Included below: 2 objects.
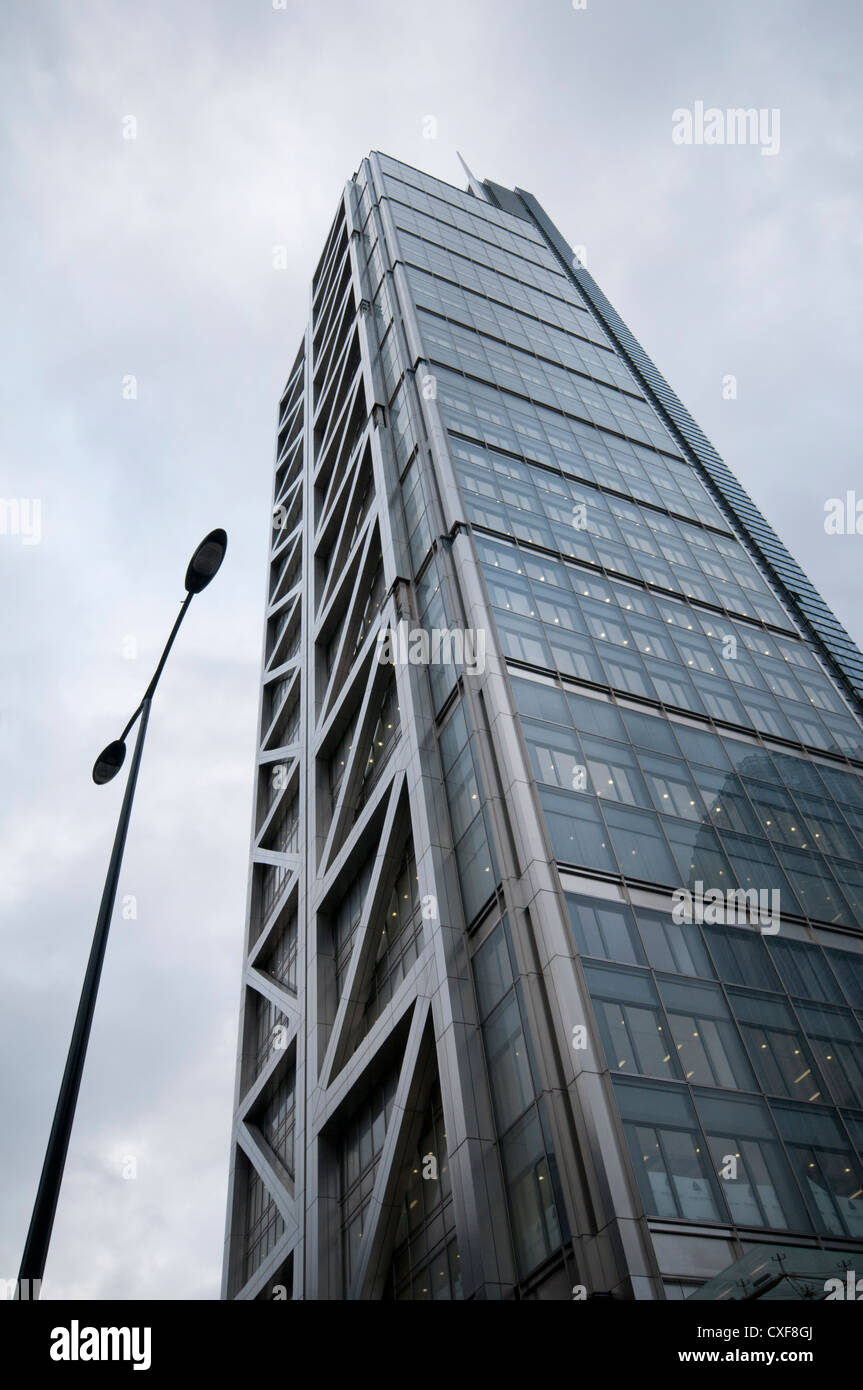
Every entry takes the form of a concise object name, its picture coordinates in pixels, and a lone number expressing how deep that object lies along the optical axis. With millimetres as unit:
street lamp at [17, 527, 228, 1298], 7918
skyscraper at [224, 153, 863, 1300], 19156
